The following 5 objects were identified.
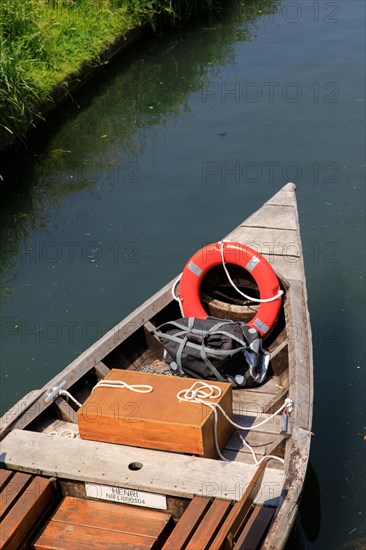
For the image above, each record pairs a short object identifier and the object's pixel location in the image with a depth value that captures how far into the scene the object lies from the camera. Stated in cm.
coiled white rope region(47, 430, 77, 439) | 466
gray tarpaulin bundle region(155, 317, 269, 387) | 506
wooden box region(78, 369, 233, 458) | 421
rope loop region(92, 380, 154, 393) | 449
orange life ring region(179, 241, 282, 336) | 550
